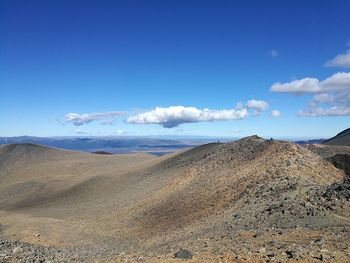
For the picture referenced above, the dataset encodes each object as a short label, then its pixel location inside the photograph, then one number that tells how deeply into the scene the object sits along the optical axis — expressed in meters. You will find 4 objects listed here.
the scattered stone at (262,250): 12.74
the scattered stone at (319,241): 13.14
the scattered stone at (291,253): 12.04
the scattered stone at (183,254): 12.88
